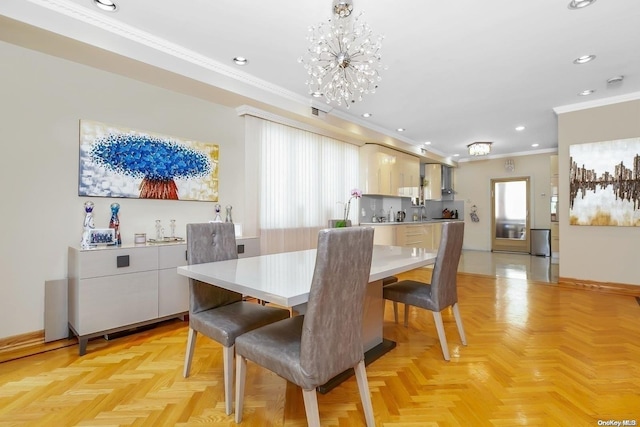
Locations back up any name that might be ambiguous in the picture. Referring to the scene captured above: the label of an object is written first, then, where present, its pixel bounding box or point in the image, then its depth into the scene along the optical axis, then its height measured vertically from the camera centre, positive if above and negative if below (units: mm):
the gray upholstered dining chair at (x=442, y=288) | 2250 -573
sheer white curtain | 4125 +524
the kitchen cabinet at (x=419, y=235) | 6020 -373
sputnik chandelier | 2094 +1414
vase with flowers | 3435 +168
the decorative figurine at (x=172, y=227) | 3310 -101
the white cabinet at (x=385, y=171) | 5715 +915
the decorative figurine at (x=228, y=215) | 3684 +32
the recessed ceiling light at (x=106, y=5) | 2208 +1562
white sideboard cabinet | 2377 -596
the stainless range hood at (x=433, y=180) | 7840 +971
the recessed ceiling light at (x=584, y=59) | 3027 +1593
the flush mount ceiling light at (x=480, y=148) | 6254 +1430
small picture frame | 2613 -163
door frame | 7645 -530
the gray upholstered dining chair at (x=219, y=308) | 1680 -601
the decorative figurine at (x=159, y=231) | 3219 -140
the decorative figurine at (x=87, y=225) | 2549 -61
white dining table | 1338 -310
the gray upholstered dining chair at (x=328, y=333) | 1234 -500
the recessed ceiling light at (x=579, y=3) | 2213 +1563
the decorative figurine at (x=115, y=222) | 2803 -38
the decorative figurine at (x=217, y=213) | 3652 +56
